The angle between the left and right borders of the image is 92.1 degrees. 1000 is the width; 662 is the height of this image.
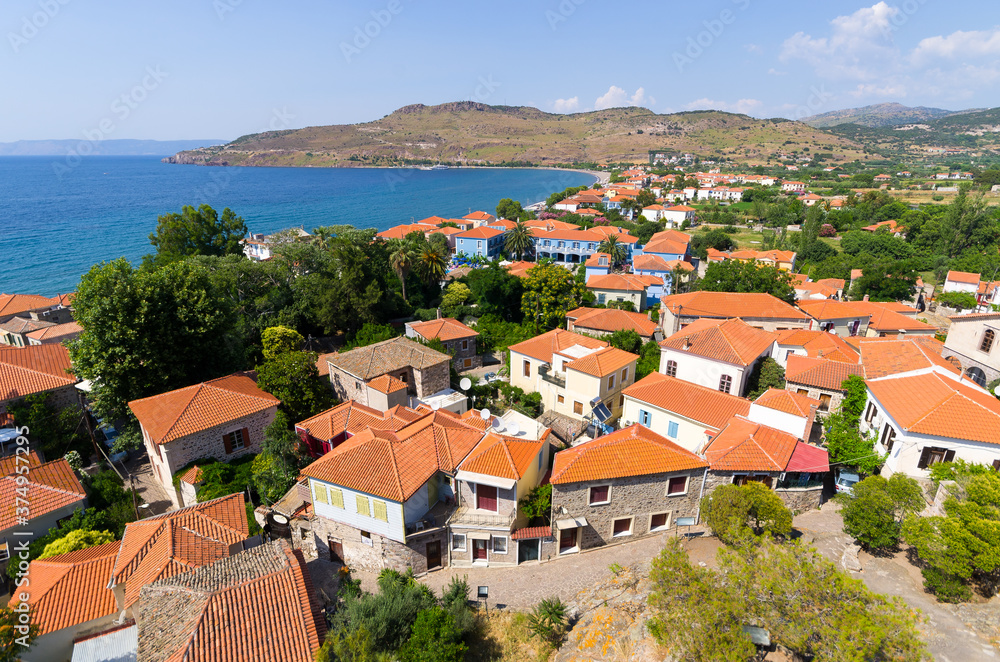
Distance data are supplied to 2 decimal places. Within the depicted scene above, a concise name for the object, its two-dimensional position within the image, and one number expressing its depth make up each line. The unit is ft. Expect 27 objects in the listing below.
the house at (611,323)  135.95
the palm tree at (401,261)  160.76
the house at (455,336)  126.31
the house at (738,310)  134.72
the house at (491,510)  66.39
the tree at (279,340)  109.40
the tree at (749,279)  157.99
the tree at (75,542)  60.59
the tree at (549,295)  147.95
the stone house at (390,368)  101.60
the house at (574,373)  98.22
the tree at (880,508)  59.11
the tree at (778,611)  36.27
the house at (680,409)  83.10
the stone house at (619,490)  66.28
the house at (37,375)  87.32
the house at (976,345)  93.20
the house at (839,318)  138.51
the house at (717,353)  100.73
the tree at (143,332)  87.81
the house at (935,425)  64.03
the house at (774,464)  68.13
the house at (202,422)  79.05
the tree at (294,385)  95.35
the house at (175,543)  53.36
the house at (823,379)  89.15
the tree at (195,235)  158.40
